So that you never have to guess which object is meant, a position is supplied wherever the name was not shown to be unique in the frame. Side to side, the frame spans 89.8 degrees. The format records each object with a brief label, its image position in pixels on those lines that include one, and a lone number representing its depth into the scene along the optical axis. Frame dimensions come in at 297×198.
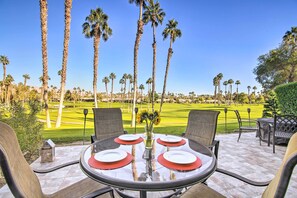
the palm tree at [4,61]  18.97
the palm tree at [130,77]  31.76
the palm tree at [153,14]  10.64
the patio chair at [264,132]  4.07
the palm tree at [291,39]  10.22
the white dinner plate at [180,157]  1.22
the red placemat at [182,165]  1.14
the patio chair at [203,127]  2.14
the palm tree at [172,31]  12.93
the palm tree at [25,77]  30.54
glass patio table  0.96
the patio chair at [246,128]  4.44
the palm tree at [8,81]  22.09
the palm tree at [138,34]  9.51
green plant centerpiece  1.50
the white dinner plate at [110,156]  1.25
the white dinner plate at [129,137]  1.85
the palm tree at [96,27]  9.89
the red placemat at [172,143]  1.75
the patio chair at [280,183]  0.62
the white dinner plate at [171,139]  1.81
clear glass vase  1.46
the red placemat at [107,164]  1.16
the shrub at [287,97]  5.27
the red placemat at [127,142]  1.79
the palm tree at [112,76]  32.66
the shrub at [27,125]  2.98
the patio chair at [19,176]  0.69
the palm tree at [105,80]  37.06
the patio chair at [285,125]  3.56
